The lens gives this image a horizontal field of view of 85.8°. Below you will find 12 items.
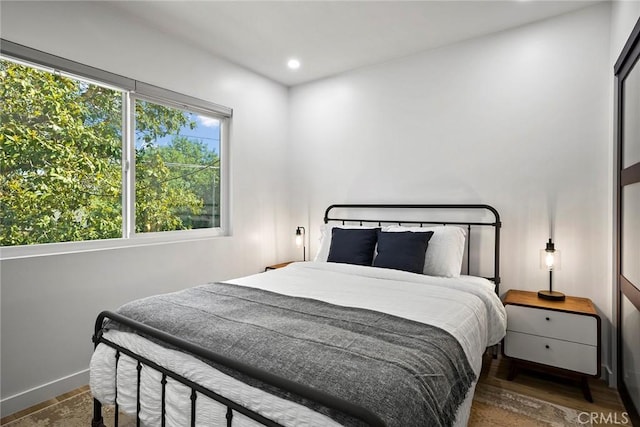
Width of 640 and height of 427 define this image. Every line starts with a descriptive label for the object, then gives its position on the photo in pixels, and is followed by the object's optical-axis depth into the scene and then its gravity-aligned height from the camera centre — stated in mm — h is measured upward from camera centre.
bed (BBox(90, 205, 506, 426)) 1096 -542
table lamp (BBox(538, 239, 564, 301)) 2498 -386
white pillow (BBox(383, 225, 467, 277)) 2670 -324
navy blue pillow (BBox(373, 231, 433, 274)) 2668 -313
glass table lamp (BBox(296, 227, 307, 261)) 3918 -340
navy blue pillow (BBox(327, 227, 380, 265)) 2943 -303
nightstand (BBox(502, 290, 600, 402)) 2209 -841
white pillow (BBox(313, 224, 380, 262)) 3240 -319
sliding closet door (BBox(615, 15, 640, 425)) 1929 -52
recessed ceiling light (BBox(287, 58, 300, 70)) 3436 +1508
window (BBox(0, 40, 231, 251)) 2205 +435
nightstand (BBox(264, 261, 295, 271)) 3768 -611
